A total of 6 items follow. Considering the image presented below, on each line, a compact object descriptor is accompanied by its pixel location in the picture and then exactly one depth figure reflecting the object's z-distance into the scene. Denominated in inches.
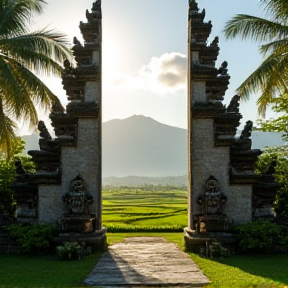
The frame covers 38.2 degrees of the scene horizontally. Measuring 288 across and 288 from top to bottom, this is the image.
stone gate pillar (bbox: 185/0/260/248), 554.6
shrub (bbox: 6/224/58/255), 515.8
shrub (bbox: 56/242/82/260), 493.4
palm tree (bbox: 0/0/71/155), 594.5
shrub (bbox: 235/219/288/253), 518.3
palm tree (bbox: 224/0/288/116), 640.4
